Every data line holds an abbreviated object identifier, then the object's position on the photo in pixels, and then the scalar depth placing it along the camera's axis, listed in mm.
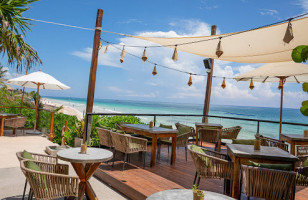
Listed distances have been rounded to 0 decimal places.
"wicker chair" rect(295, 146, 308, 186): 3112
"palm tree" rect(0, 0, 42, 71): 6492
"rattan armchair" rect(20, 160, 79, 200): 2541
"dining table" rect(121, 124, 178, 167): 4922
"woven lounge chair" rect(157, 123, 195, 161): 5484
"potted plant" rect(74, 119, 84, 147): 6766
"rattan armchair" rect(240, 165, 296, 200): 2559
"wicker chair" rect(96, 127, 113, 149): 5133
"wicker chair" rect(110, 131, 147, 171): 4590
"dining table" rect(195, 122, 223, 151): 6928
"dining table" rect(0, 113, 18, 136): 8133
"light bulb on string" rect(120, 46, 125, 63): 6422
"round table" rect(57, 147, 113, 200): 3008
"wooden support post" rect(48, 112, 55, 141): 7864
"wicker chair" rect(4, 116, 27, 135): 8094
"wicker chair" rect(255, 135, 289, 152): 4469
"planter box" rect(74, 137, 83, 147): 6695
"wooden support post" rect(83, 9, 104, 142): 6371
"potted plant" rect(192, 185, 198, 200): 1657
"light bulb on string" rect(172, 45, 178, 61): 5517
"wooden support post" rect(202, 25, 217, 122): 8984
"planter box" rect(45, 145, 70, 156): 6039
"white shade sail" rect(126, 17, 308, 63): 4195
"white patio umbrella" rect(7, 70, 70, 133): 7314
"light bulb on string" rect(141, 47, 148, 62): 5866
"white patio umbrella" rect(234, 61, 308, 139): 5572
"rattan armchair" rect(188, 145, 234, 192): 3238
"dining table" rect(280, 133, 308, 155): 5039
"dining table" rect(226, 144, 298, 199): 3008
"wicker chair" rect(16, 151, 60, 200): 3408
